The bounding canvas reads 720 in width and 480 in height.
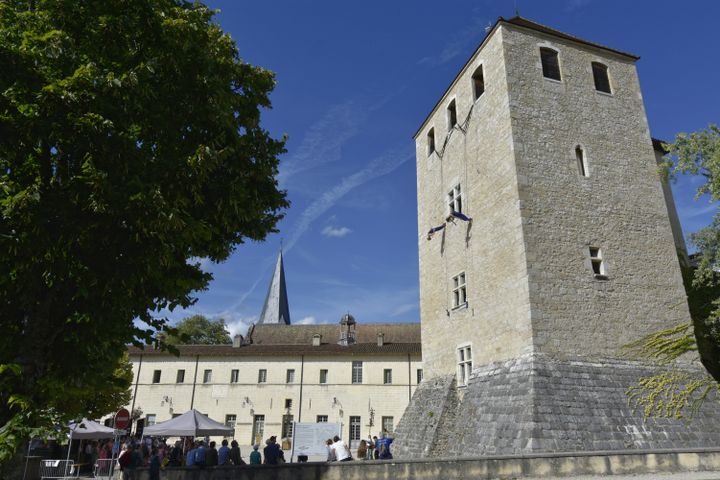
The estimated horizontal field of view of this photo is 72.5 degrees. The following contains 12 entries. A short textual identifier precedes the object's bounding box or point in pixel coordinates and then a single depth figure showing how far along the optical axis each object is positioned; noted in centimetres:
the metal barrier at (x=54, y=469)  1384
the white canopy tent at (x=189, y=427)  1505
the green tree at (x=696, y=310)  1173
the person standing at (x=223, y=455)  1273
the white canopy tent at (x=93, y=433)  1680
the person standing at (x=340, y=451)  1212
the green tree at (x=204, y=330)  4892
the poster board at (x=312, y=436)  1395
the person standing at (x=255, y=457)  1405
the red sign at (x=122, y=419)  1161
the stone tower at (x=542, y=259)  1166
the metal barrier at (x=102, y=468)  1639
